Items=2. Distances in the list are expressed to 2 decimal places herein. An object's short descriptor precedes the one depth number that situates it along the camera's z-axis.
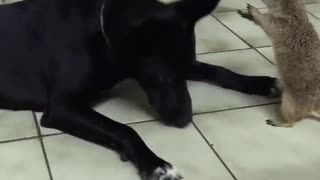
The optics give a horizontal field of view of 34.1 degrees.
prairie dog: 1.27
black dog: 1.15
